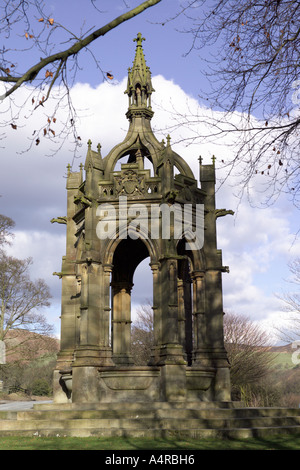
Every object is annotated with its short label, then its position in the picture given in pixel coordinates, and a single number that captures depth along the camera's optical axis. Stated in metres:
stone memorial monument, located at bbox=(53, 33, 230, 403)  15.12
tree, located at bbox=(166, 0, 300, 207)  7.70
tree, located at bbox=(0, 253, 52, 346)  34.00
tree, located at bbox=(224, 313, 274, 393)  36.22
